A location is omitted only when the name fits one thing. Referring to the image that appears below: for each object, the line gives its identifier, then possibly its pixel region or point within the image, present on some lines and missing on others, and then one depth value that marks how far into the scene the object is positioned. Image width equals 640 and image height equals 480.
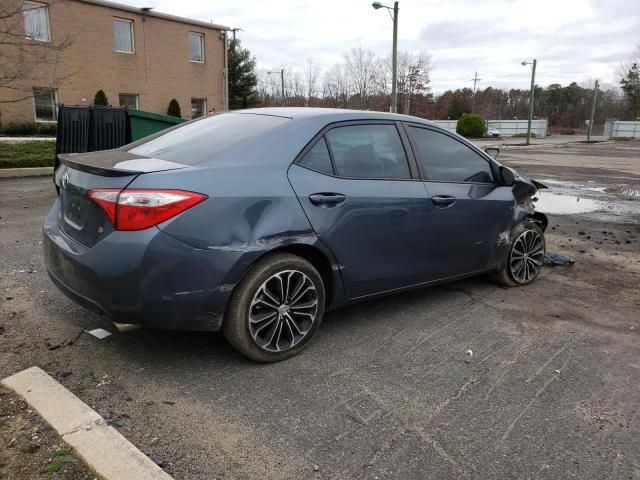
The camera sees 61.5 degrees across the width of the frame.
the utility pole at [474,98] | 81.61
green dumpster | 9.92
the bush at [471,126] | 48.59
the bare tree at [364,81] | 44.69
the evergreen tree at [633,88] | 63.66
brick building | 23.79
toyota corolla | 2.96
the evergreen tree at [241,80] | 41.81
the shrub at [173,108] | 28.82
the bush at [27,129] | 23.03
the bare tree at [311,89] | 53.88
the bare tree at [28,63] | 21.66
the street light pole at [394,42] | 22.09
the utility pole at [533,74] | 37.38
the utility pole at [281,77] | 56.98
